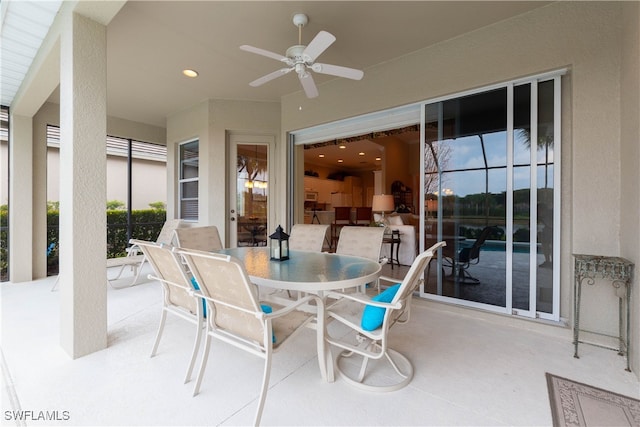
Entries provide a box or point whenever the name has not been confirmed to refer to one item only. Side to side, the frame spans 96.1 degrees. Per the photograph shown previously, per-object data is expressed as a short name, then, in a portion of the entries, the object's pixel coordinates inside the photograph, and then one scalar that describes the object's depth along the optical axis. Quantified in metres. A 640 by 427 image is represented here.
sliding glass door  2.67
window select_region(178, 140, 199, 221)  5.35
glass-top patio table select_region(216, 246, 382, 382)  1.70
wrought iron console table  2.09
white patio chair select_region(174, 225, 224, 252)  2.92
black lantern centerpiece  2.38
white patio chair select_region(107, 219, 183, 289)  4.05
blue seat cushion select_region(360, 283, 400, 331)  1.62
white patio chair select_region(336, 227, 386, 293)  2.78
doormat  1.53
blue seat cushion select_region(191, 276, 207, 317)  1.95
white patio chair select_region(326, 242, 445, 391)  1.55
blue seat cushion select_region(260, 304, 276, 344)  1.59
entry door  4.95
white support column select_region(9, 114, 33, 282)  4.30
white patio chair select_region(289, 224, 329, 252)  3.20
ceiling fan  2.13
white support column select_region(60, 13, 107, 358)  2.16
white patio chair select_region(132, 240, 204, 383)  1.83
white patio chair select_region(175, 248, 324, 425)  1.42
